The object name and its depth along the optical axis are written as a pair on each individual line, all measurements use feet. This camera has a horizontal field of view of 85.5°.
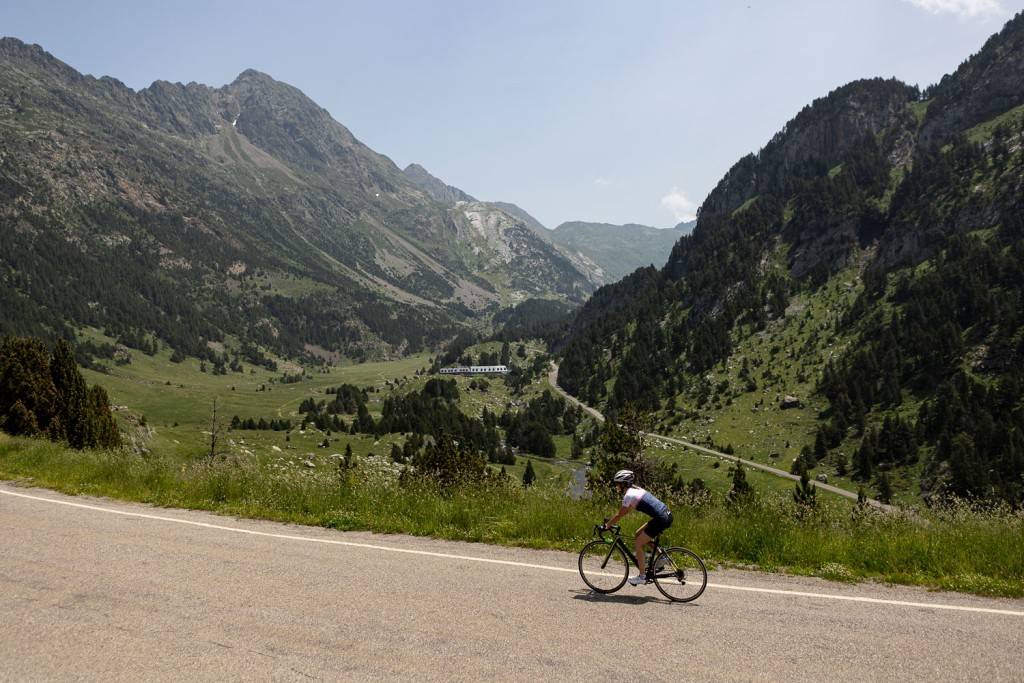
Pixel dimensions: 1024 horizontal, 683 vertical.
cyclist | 38.99
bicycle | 37.73
